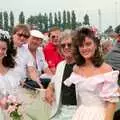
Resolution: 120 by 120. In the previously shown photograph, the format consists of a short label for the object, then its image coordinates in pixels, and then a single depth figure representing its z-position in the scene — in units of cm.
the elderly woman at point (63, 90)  464
